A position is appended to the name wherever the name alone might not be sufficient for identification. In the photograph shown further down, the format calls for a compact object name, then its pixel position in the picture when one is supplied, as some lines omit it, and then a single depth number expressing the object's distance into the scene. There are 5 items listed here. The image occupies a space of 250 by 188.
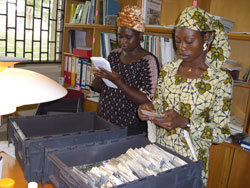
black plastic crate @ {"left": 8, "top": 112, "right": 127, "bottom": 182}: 1.15
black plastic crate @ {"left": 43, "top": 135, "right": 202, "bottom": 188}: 0.89
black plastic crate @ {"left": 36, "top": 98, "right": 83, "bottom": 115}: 2.75
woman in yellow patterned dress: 1.31
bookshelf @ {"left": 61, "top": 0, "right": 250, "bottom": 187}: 2.08
